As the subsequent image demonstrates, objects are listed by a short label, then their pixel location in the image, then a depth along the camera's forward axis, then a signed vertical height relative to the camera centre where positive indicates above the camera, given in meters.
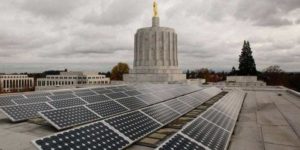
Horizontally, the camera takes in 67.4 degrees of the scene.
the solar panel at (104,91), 20.01 -1.50
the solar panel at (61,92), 18.56 -1.55
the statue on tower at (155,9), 64.66 +19.04
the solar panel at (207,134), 7.30 -2.15
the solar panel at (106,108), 11.39 -1.82
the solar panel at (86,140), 5.49 -1.79
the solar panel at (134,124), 7.96 -1.95
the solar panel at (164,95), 18.74 -1.80
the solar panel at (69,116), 8.99 -1.85
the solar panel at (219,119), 10.38 -2.22
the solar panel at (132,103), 13.64 -1.82
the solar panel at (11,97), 13.65 -1.46
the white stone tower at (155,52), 64.06 +6.72
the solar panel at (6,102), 12.06 -1.58
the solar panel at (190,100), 16.85 -2.05
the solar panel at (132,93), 17.92 -1.53
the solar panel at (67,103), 12.78 -1.72
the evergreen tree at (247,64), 88.69 +4.27
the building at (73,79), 122.69 -2.71
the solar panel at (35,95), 15.71 -1.53
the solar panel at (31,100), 13.17 -1.63
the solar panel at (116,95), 16.18 -1.57
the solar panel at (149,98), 15.89 -1.80
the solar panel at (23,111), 10.96 -1.91
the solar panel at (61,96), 15.67 -1.61
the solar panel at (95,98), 14.81 -1.64
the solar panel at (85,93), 17.22 -1.57
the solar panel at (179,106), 13.87 -2.04
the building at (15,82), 134.16 -5.41
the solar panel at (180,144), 5.97 -1.95
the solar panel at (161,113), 10.81 -2.01
